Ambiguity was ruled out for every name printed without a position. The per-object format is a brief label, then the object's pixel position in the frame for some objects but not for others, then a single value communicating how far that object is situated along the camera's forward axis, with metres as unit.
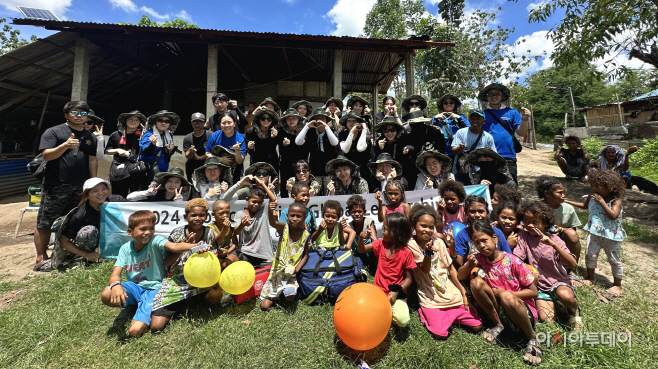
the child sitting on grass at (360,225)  3.53
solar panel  7.52
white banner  4.38
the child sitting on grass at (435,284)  2.65
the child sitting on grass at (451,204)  3.59
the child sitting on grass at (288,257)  3.10
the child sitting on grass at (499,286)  2.38
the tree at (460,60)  17.27
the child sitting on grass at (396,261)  2.87
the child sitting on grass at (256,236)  3.83
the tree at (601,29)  5.80
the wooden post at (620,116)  17.58
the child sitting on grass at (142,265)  2.78
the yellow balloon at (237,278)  2.87
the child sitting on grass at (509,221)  3.03
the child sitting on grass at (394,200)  3.75
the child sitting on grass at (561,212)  3.13
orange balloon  2.19
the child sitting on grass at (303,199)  3.60
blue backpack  3.06
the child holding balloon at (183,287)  2.82
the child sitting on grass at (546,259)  2.63
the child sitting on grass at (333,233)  3.39
